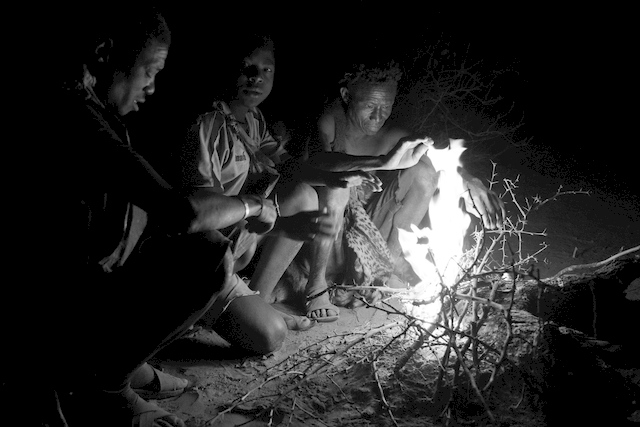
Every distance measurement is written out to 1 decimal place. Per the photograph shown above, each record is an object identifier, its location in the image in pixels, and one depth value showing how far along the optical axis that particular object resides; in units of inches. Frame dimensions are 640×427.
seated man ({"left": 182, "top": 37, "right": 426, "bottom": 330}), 118.0
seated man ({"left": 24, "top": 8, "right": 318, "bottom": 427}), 78.9
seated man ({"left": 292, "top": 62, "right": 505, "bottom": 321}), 153.6
